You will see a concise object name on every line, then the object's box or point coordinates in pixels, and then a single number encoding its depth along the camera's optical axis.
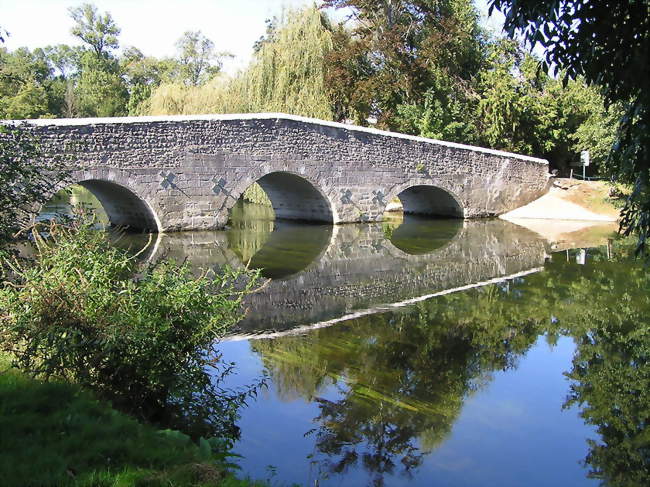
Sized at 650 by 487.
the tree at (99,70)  37.03
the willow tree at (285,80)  20.42
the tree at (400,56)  21.73
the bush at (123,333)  3.96
